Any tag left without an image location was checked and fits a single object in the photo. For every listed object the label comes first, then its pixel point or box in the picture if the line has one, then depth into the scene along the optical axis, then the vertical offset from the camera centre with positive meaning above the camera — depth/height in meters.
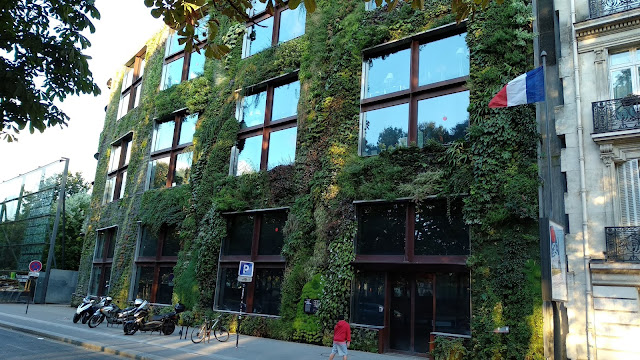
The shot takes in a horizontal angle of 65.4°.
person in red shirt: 12.40 -1.13
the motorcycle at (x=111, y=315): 18.78 -1.43
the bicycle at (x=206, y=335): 16.11 -1.71
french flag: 12.91 +5.47
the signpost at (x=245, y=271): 15.38 +0.45
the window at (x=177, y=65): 27.19 +12.09
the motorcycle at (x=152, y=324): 17.69 -1.51
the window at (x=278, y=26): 21.95 +11.65
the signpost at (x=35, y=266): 25.02 +0.37
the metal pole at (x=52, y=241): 33.47 +2.19
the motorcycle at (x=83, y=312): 21.06 -1.47
